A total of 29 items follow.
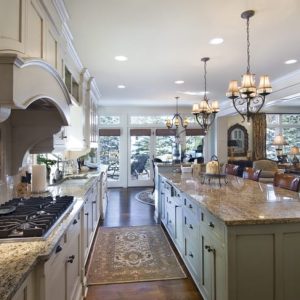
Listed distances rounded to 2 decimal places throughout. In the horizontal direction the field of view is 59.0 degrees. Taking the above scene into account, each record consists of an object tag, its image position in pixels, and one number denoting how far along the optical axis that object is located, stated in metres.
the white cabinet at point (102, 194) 5.08
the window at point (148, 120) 9.55
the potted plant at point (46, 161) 3.34
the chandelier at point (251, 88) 3.25
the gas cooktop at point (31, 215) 1.47
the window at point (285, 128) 10.73
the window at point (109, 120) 9.40
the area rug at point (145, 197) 6.93
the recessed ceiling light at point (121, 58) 4.17
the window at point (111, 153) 9.41
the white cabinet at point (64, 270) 1.33
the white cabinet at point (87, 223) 2.95
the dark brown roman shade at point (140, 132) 9.48
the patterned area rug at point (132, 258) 2.99
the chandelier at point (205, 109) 4.73
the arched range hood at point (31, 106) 1.29
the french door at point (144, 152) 9.48
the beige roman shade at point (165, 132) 9.63
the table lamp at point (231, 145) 10.59
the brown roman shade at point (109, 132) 9.30
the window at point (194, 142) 9.80
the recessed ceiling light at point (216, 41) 3.51
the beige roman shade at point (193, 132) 9.80
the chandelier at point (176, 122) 7.79
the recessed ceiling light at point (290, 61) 4.45
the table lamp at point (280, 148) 9.06
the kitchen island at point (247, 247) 1.80
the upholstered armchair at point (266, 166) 7.21
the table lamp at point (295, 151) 8.73
